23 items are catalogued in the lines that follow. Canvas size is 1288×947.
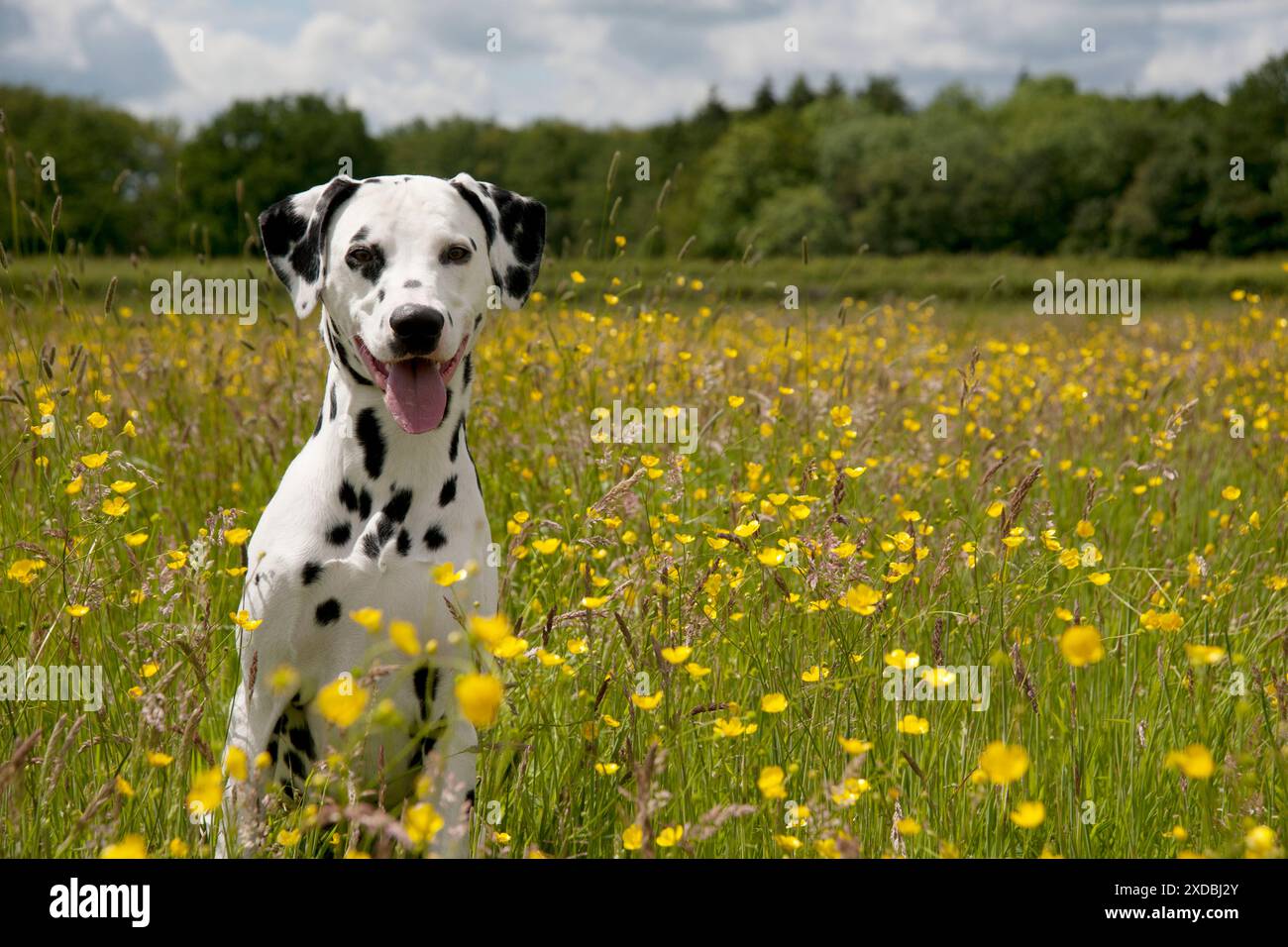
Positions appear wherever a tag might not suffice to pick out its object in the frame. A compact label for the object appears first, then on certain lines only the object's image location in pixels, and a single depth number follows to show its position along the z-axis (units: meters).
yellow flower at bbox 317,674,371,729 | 1.16
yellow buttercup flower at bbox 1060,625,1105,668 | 1.19
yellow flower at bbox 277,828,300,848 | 1.32
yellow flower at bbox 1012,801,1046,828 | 1.24
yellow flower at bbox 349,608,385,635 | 1.22
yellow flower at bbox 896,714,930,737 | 1.38
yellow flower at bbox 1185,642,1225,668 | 1.24
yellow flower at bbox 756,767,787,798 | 1.30
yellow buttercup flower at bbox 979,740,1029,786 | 1.19
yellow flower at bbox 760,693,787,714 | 1.37
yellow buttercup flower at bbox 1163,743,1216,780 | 1.18
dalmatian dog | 1.54
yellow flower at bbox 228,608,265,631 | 1.43
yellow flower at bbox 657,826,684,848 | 1.31
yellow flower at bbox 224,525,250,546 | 1.53
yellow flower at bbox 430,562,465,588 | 1.36
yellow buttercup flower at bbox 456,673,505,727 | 1.14
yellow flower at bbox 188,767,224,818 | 1.18
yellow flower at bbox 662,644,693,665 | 1.39
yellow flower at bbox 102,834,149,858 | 1.19
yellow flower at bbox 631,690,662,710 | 1.41
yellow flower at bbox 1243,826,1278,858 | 1.22
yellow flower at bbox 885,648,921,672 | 1.44
